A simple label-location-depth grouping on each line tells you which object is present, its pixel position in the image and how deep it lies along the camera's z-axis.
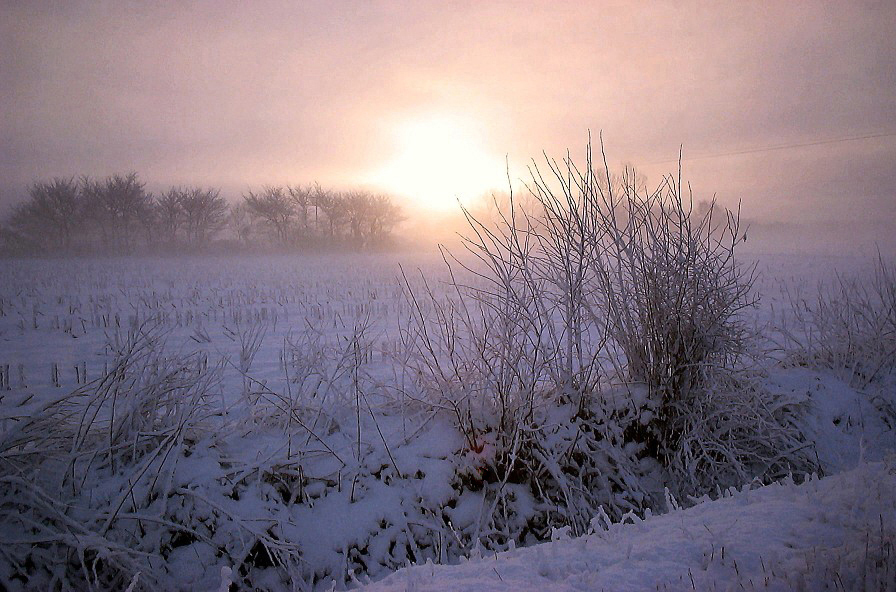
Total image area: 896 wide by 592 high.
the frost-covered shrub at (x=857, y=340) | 5.64
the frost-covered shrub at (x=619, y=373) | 4.11
